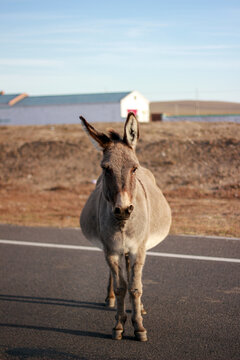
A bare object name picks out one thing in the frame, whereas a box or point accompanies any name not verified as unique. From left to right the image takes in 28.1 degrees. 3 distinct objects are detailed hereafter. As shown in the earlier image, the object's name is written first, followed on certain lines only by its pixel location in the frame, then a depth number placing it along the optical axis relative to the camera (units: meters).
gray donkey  4.68
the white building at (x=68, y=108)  52.41
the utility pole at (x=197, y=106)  135.88
